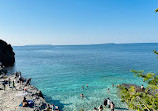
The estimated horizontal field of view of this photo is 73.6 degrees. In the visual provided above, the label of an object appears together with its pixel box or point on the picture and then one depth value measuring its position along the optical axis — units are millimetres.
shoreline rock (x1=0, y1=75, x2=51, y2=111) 16562
